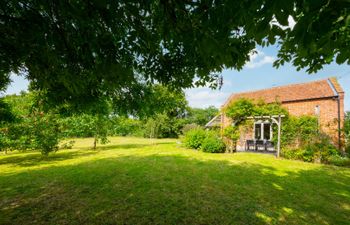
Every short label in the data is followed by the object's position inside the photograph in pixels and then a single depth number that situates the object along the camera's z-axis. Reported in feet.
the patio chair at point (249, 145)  53.54
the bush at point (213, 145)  50.12
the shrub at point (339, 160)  35.50
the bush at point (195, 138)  56.17
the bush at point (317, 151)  37.86
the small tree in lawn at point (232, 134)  49.32
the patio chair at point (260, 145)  51.29
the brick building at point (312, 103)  43.04
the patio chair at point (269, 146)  49.91
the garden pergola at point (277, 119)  42.96
